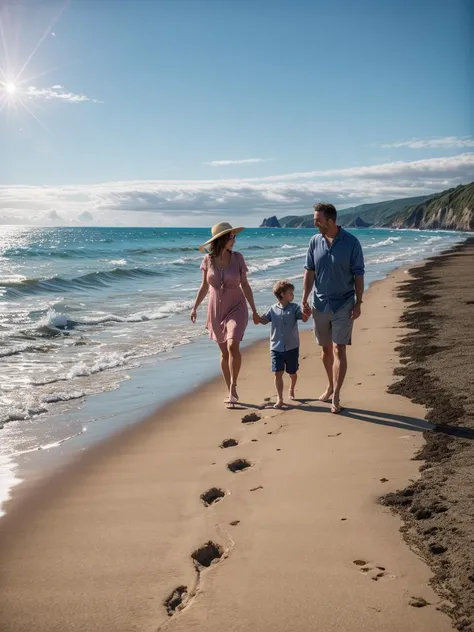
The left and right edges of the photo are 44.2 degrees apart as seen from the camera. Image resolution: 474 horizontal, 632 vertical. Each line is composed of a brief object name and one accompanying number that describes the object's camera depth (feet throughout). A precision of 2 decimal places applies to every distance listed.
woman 19.16
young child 18.88
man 16.97
